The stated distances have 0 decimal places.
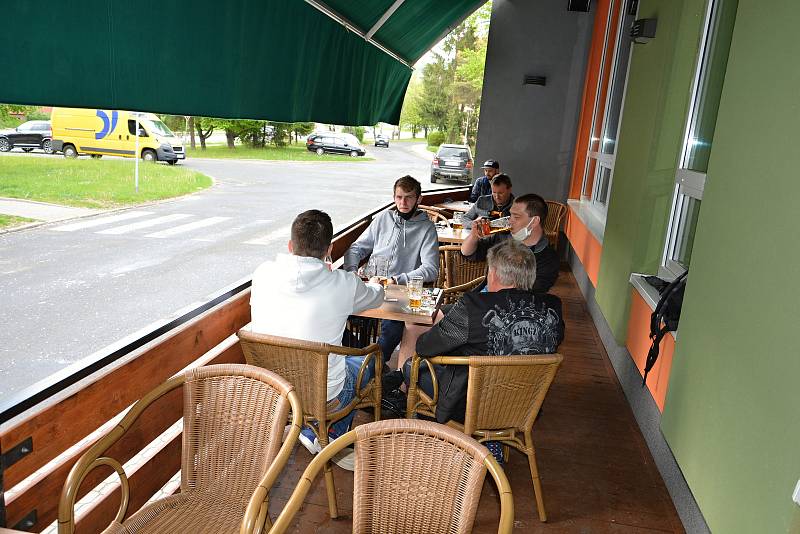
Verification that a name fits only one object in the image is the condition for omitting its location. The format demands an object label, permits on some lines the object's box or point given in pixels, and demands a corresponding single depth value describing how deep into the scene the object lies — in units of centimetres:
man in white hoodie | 260
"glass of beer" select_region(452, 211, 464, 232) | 590
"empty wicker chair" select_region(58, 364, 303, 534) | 192
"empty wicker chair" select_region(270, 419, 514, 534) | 168
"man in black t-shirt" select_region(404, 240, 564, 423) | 259
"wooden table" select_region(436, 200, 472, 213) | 788
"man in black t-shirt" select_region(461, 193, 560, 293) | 409
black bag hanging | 300
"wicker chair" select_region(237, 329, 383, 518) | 244
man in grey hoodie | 439
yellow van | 1106
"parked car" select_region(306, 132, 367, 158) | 2242
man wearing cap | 770
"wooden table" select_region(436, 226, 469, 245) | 538
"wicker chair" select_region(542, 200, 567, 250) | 775
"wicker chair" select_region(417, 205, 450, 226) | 653
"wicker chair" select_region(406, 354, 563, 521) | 245
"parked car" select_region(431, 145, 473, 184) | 1712
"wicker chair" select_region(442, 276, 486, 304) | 383
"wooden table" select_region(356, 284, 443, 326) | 308
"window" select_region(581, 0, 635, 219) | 653
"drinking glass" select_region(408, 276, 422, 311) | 323
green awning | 144
